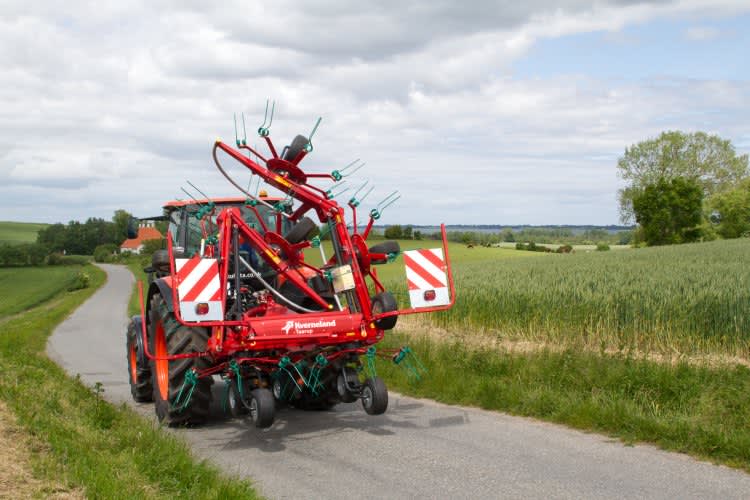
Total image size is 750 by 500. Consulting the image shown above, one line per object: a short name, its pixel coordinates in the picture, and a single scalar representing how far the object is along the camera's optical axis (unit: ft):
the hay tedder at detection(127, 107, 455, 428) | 20.90
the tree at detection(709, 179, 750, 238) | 213.66
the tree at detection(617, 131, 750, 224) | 246.06
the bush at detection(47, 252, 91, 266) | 286.40
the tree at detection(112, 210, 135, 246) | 317.22
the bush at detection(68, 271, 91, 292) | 175.32
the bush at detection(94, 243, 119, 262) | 311.47
